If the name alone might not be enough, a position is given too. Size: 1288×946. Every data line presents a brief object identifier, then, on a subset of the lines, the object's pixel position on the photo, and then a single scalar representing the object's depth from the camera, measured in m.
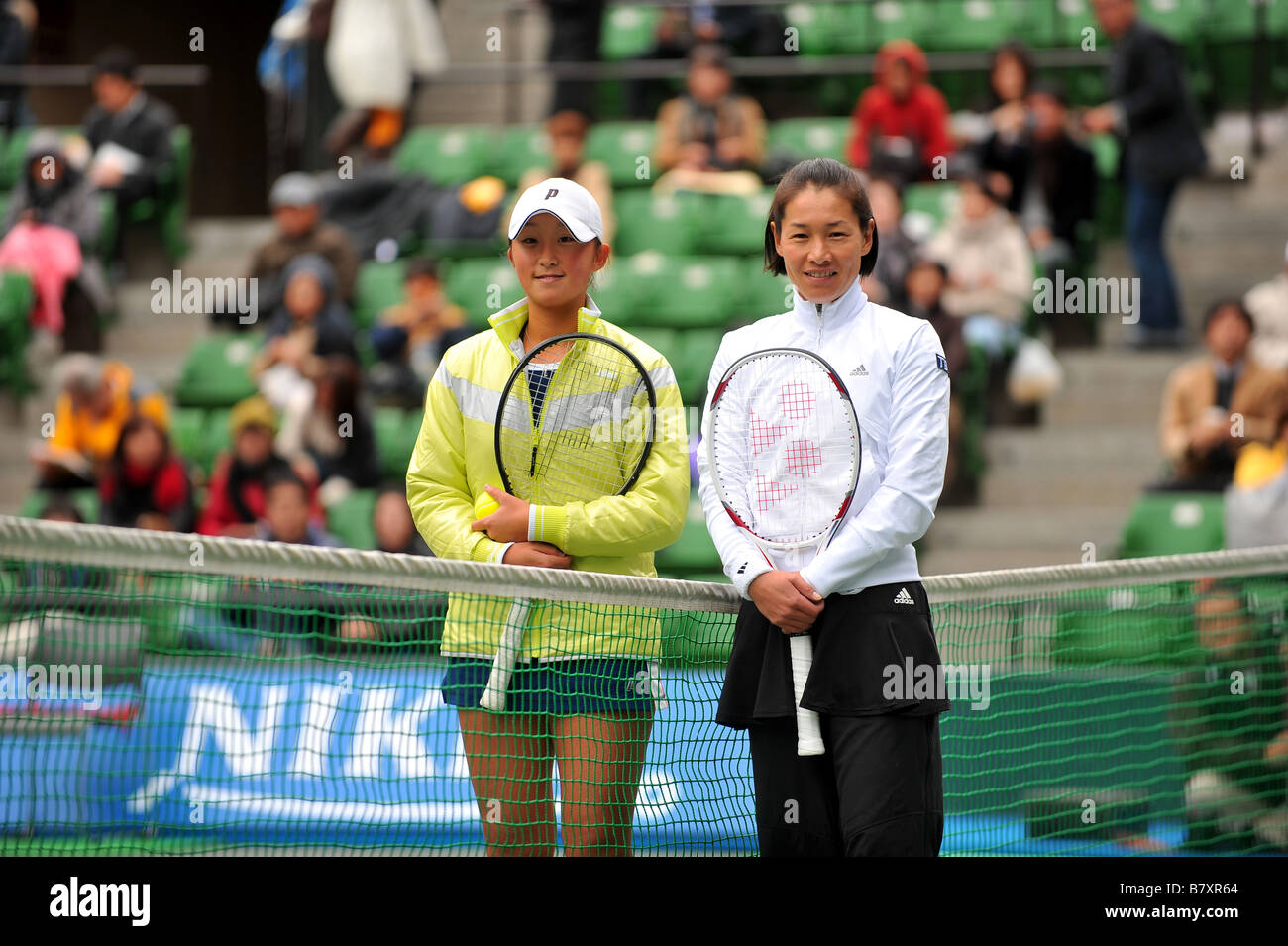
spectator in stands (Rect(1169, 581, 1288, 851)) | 10.02
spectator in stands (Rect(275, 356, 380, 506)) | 16.09
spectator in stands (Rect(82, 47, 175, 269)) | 19.98
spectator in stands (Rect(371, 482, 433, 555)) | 14.68
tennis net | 6.26
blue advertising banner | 7.20
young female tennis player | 6.17
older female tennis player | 5.79
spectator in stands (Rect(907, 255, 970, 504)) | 15.62
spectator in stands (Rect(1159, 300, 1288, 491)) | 14.30
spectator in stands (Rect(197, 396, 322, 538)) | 15.35
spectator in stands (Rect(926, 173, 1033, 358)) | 16.22
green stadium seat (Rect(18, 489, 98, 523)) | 16.36
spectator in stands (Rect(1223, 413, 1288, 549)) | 13.24
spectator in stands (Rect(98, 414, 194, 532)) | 15.91
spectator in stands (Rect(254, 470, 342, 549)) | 14.94
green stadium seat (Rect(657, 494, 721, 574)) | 14.87
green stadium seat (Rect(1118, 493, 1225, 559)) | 13.88
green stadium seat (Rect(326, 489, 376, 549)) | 15.45
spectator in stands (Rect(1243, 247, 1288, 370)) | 15.21
